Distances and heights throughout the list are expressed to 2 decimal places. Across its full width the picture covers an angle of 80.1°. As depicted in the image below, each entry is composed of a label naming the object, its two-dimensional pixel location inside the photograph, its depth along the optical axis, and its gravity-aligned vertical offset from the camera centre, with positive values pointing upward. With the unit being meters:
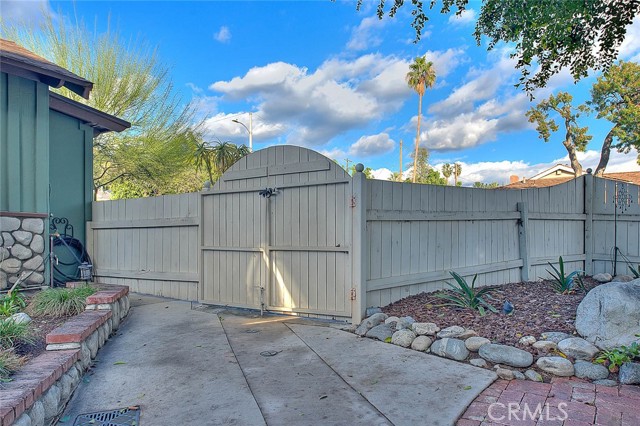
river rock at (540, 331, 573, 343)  3.18 -1.05
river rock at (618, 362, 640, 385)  2.57 -1.10
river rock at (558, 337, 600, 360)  2.93 -1.06
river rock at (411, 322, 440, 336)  3.54 -1.09
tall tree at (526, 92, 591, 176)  19.83 +4.91
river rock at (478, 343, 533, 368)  2.91 -1.12
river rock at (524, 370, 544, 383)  2.71 -1.18
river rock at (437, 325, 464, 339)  3.41 -1.08
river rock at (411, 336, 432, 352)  3.37 -1.17
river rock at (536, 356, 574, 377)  2.77 -1.13
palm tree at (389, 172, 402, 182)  31.82 +3.15
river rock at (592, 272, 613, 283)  6.12 -1.05
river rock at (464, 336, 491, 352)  3.21 -1.10
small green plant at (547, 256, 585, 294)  4.77 -0.91
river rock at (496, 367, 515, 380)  2.74 -1.17
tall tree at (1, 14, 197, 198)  9.87 +3.35
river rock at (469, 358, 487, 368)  2.98 -1.18
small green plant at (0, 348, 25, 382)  2.12 -0.89
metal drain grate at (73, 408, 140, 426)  2.21 -1.23
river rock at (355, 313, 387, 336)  3.88 -1.15
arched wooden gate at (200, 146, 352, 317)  4.34 -0.28
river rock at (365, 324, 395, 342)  3.69 -1.18
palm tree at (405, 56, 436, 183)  24.58 +8.95
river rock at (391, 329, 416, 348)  3.49 -1.16
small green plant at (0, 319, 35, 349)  2.62 -0.87
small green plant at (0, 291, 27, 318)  3.42 -0.90
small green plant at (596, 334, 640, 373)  2.75 -1.05
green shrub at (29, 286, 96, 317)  3.63 -0.90
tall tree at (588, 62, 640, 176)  16.27 +4.95
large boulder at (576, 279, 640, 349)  3.02 -0.85
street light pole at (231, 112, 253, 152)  20.50 +4.58
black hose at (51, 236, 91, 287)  6.06 -0.81
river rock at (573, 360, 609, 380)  2.70 -1.14
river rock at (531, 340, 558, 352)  3.07 -1.08
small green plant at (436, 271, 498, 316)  4.09 -0.96
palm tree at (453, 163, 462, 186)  40.81 +4.65
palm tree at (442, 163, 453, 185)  40.78 +4.68
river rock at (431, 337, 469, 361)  3.14 -1.15
